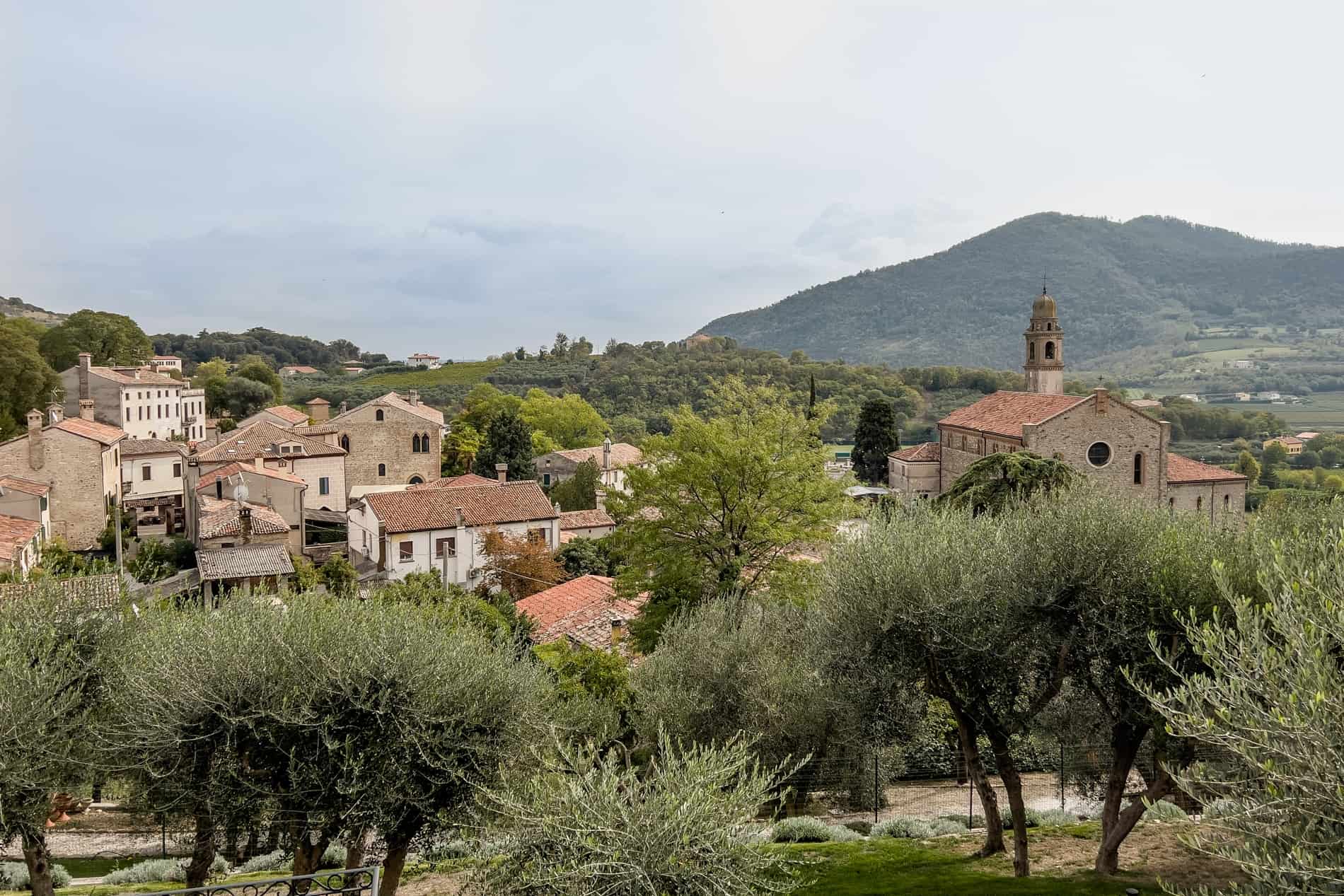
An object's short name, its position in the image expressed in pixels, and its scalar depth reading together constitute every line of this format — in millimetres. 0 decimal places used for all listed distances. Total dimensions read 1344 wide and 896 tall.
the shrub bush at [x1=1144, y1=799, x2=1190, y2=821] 13353
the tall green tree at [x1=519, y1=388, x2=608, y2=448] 85562
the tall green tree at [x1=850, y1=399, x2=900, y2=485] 69750
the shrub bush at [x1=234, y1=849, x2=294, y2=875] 15158
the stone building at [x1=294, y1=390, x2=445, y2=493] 56812
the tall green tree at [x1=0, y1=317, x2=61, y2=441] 49250
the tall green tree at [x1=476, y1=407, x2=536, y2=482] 61812
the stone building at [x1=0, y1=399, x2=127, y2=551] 42594
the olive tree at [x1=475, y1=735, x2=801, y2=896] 8672
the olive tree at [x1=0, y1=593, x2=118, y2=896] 10766
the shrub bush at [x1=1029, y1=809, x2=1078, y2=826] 16812
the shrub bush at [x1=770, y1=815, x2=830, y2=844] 16297
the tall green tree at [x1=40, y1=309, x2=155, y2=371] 75688
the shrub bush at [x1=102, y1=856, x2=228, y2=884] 14641
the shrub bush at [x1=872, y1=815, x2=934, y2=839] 16250
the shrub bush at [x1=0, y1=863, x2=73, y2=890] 14609
